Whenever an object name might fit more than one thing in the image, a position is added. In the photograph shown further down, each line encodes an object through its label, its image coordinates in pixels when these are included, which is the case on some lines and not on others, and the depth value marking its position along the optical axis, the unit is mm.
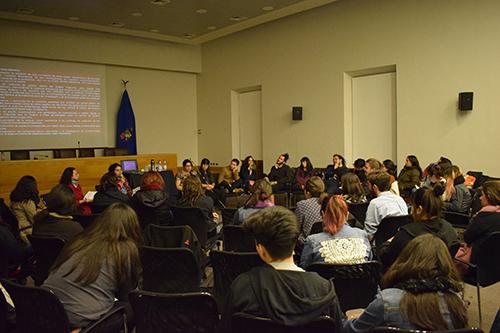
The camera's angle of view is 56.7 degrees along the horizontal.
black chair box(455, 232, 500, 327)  3436
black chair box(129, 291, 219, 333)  2105
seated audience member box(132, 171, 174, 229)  5270
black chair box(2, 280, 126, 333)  2232
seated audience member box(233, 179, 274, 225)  4453
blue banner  12258
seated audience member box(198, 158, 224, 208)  8578
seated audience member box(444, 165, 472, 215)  5637
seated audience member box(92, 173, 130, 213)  5704
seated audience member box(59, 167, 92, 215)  6434
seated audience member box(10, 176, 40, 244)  4879
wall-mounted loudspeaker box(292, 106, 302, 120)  10984
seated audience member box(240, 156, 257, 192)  9789
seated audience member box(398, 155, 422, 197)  7354
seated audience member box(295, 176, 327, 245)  4332
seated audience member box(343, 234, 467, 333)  1764
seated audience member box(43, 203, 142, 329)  2344
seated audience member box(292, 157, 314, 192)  9500
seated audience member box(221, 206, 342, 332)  1848
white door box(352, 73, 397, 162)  9484
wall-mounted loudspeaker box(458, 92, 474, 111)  7902
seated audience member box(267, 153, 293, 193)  9562
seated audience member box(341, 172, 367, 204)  5098
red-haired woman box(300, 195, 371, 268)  3004
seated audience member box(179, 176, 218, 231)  5195
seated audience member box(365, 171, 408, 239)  4320
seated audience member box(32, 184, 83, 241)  3562
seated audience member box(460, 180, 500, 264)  3541
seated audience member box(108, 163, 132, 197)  6987
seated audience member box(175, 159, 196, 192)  8400
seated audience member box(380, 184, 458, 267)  3188
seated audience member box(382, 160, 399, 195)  7641
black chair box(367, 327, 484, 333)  1624
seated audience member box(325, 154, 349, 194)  8441
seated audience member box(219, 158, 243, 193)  9570
